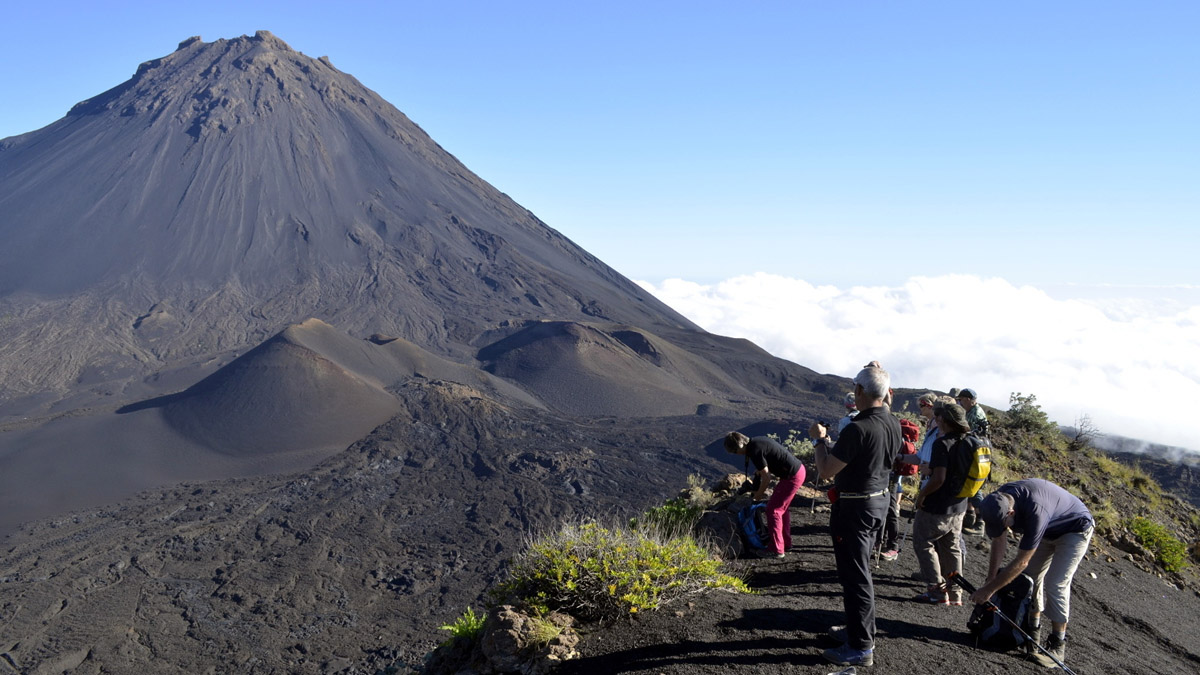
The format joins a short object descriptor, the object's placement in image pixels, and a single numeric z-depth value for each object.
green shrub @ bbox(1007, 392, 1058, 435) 11.98
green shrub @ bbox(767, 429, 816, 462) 10.02
